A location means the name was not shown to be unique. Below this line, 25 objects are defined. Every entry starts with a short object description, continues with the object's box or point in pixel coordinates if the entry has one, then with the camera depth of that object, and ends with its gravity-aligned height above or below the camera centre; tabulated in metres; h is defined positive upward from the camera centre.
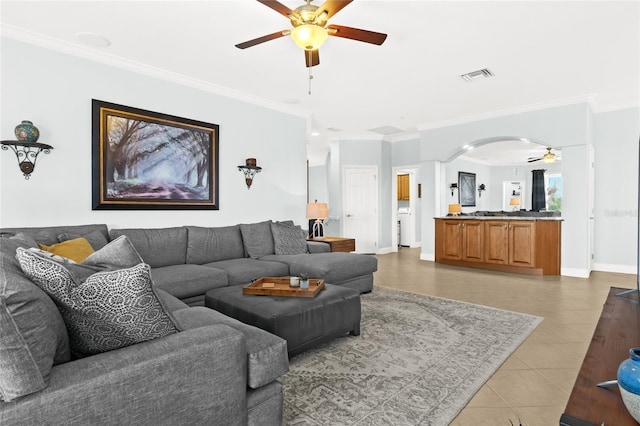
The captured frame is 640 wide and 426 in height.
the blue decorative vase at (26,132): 3.02 +0.68
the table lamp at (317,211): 5.36 -0.02
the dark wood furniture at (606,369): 0.91 -0.52
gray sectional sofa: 0.94 -0.54
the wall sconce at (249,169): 4.84 +0.57
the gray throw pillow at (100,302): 1.14 -0.31
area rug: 1.86 -1.06
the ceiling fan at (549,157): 8.10 +1.25
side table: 5.22 -0.51
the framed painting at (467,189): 10.20 +0.65
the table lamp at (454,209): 7.18 +0.02
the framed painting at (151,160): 3.62 +0.56
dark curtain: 11.69 +0.58
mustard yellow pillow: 2.67 -0.31
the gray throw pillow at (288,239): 4.54 -0.39
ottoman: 2.29 -0.72
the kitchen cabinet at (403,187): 10.05 +0.67
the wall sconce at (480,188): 11.36 +0.72
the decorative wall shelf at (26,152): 3.05 +0.52
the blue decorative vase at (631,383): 0.85 -0.43
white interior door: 7.92 +0.02
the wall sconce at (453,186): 9.38 +0.65
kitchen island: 5.36 -0.55
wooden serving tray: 2.60 -0.61
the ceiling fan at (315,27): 2.42 +1.35
